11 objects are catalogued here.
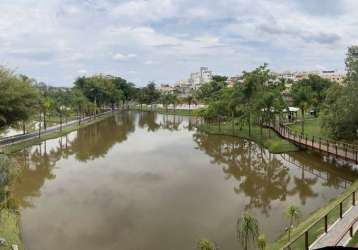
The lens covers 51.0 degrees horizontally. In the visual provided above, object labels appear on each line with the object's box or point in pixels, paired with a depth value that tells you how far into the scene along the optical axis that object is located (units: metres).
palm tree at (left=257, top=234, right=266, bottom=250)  11.37
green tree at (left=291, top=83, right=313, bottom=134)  44.26
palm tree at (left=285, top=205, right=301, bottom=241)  12.84
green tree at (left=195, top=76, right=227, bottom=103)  85.31
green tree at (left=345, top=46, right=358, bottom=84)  26.62
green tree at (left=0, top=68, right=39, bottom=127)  34.47
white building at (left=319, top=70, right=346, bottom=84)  173.50
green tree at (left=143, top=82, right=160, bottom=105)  115.44
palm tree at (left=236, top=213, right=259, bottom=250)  11.80
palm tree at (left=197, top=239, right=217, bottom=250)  10.84
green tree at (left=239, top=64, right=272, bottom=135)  41.66
